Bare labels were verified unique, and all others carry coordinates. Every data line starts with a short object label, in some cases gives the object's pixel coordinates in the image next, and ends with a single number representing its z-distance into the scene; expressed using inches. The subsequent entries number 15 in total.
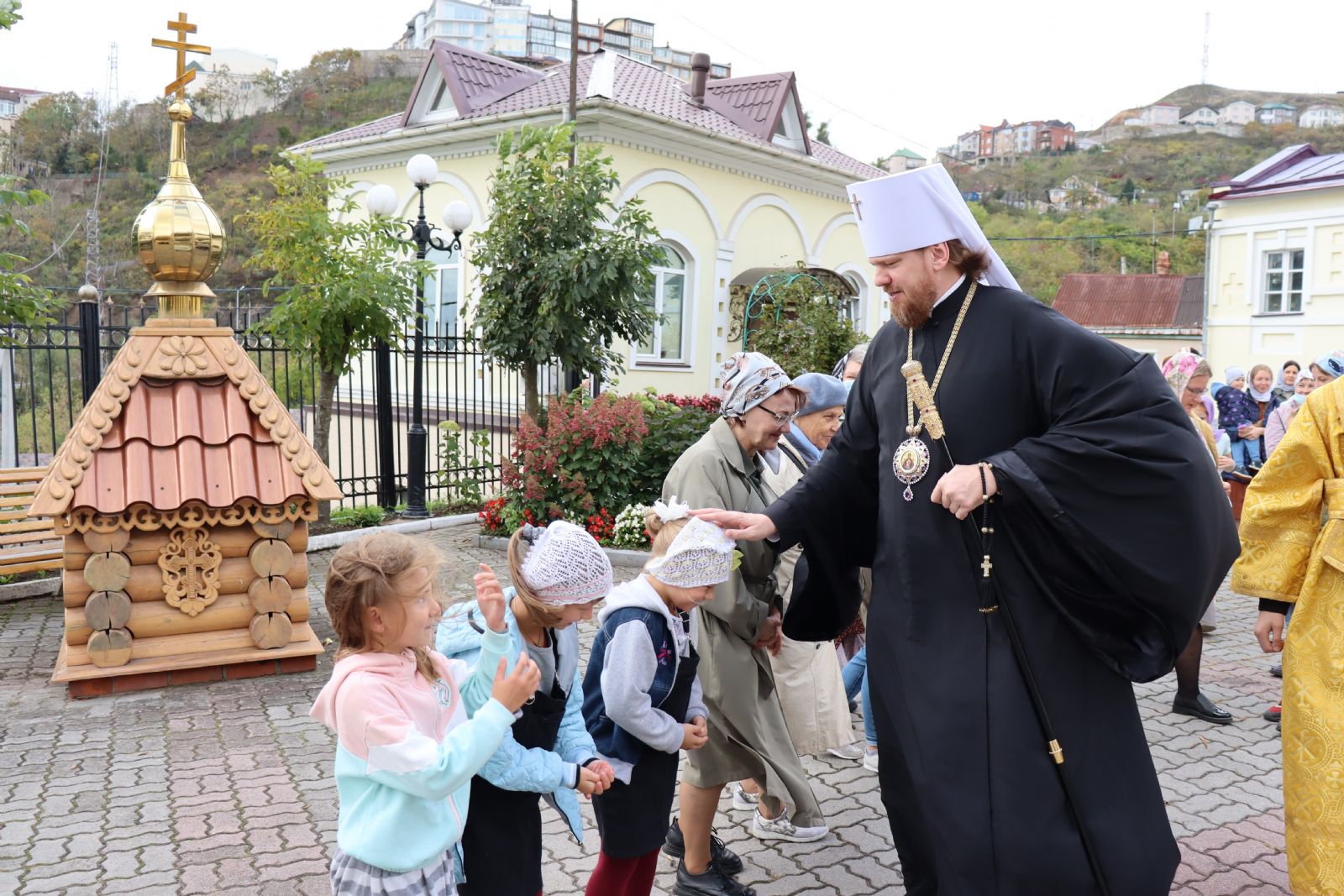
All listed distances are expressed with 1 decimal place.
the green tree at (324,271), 390.9
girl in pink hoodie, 87.8
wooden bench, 300.2
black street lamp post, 442.3
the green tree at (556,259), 426.9
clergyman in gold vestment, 126.8
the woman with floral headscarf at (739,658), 139.7
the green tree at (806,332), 541.0
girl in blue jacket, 100.6
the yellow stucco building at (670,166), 641.6
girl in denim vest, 114.3
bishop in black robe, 94.7
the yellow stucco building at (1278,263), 968.3
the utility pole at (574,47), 522.9
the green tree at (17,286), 274.5
